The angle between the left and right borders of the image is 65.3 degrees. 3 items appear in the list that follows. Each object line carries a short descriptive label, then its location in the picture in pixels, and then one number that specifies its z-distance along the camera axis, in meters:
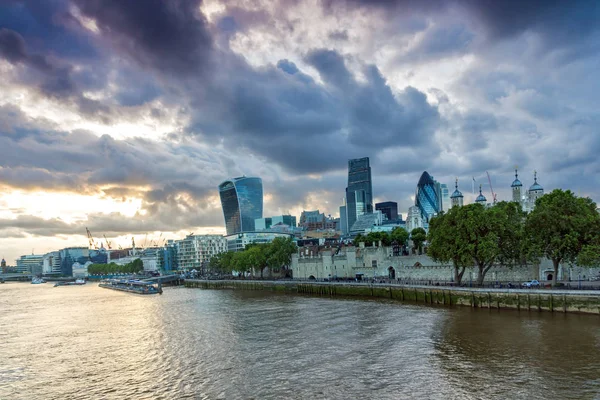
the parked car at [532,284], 64.81
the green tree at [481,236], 69.06
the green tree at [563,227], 59.13
